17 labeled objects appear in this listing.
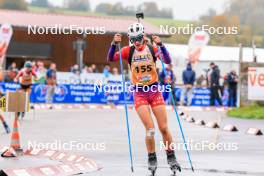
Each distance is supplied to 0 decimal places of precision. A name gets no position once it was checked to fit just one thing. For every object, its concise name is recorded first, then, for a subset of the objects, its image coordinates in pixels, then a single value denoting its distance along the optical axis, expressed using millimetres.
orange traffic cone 12438
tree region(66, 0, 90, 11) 131088
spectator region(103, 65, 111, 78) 37906
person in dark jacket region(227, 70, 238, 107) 34656
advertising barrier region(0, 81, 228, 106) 34375
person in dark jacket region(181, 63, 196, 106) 34672
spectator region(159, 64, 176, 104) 30922
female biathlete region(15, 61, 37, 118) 23125
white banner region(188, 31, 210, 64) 46156
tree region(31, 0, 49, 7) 116938
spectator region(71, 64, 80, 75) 38125
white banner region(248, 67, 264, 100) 26828
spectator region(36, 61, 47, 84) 34656
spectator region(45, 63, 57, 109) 33594
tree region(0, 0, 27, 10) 107625
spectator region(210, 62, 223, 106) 34875
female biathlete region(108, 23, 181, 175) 10906
